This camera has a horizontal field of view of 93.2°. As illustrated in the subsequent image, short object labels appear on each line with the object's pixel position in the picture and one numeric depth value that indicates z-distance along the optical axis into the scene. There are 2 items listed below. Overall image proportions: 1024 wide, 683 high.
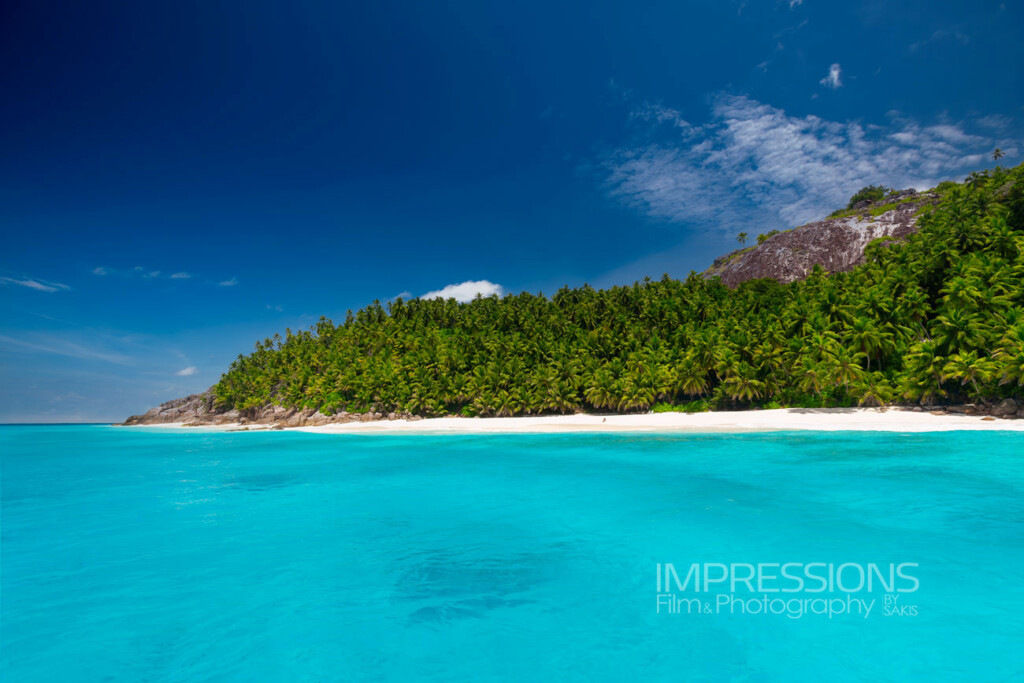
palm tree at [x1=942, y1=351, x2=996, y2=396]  32.88
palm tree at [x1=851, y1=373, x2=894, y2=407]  40.56
